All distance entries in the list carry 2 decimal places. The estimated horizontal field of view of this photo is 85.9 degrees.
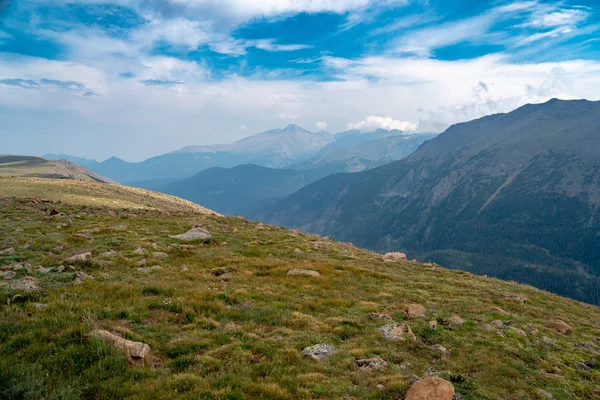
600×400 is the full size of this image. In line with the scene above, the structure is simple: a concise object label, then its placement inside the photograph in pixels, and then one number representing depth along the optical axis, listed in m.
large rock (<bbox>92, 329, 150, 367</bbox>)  10.04
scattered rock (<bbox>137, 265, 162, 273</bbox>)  20.46
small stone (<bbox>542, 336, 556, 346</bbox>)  16.64
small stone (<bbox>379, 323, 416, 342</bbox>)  14.31
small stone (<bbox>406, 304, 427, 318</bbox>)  17.71
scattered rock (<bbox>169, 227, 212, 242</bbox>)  31.22
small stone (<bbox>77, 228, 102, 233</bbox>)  30.12
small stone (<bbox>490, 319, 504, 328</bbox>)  17.67
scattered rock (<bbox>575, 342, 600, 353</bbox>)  17.00
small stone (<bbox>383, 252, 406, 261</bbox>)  37.09
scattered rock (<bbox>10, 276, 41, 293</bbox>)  14.22
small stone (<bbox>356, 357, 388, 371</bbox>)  11.44
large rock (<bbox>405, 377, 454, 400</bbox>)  9.27
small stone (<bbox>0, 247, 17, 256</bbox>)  21.06
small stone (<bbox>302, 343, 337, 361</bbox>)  11.87
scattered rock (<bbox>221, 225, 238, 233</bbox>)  39.04
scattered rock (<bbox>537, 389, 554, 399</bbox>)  11.37
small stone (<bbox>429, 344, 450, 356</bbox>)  13.76
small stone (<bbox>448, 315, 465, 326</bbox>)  17.28
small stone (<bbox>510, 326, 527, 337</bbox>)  16.90
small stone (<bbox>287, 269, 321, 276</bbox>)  23.31
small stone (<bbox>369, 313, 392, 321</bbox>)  16.67
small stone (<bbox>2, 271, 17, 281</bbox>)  16.06
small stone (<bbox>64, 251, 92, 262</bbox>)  19.90
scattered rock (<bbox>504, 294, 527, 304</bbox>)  24.78
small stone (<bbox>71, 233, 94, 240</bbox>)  26.80
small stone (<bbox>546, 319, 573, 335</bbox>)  19.28
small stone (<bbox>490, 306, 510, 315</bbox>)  20.48
